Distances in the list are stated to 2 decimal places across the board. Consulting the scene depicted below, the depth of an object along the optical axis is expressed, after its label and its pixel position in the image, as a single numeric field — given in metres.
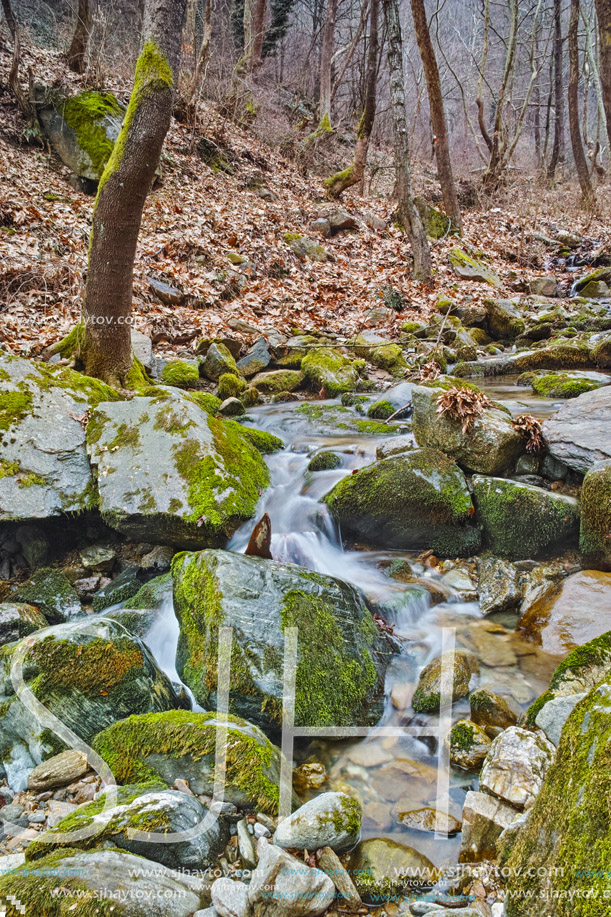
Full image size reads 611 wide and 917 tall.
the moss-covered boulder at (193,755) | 2.50
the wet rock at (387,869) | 2.24
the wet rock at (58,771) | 2.67
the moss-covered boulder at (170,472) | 4.62
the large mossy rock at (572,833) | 1.31
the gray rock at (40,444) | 4.61
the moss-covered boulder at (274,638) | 3.13
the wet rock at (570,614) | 3.68
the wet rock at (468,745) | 2.93
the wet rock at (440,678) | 3.40
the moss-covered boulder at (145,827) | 2.11
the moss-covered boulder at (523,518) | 4.58
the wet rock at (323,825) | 2.25
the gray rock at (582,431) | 4.82
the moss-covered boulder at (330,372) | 9.19
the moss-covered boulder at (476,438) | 5.21
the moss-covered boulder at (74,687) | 2.87
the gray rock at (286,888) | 1.95
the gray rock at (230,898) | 1.94
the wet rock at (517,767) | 2.30
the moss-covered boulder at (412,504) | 4.91
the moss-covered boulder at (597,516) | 4.11
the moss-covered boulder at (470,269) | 14.52
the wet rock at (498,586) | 4.26
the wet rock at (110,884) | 1.81
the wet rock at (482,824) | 2.26
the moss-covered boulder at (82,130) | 12.27
